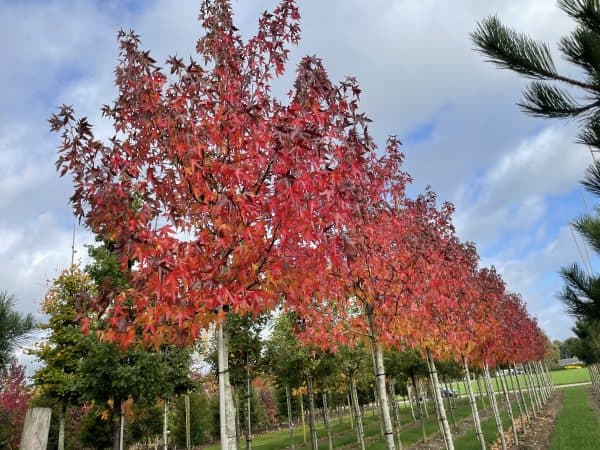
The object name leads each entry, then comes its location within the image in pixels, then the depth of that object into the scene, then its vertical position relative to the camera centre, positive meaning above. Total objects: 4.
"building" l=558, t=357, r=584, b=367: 132.31 -2.70
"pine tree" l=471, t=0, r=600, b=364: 2.77 +1.93
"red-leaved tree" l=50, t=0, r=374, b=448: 3.80 +2.00
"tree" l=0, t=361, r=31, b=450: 20.50 +0.97
